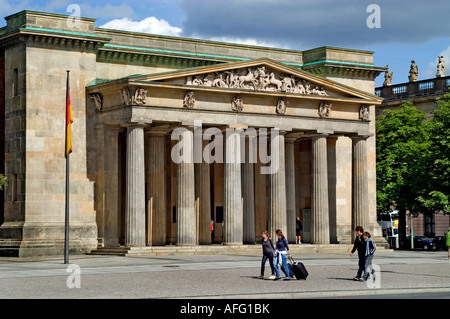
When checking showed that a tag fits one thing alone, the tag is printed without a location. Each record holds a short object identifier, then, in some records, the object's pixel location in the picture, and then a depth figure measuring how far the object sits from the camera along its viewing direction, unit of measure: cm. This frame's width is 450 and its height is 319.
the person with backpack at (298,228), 7185
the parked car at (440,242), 9438
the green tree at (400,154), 8844
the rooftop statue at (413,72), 12181
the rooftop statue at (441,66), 11931
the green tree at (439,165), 7850
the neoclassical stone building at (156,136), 6131
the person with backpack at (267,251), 4191
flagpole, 5059
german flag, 5416
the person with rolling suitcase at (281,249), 4172
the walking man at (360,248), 4081
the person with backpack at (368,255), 4069
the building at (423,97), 11312
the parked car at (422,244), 9756
